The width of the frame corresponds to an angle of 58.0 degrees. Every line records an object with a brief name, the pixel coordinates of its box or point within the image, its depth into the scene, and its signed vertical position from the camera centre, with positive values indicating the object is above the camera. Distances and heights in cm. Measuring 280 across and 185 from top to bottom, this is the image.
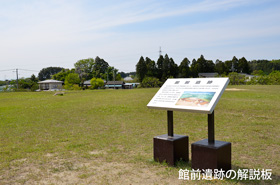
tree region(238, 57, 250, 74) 6512 +400
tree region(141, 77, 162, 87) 4881 +0
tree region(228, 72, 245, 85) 4011 +39
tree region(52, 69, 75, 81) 7462 +277
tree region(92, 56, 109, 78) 7206 +495
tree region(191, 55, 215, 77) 6022 +389
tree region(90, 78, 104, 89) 5425 +17
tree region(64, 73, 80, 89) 5531 +115
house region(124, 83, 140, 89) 6781 -48
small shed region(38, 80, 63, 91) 6542 -9
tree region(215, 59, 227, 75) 6103 +339
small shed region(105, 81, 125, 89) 6512 -38
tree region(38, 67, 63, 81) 10269 +476
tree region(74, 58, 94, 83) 7062 +453
